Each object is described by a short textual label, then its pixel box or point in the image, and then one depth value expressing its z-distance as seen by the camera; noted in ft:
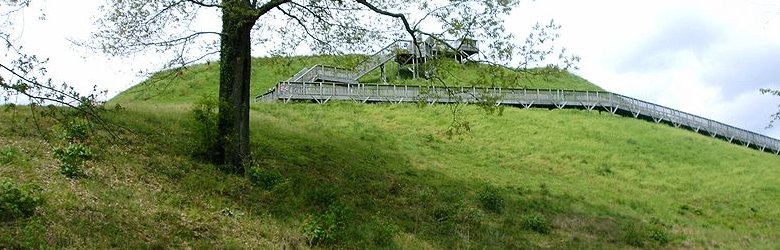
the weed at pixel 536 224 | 53.42
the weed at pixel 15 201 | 29.99
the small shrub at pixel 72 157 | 39.32
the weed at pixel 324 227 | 38.55
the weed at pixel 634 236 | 53.16
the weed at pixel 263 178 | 49.31
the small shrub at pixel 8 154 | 39.06
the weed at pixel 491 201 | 58.70
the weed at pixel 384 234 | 41.55
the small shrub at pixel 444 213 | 51.88
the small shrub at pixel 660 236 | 54.34
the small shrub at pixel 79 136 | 44.93
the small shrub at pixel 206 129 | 51.26
